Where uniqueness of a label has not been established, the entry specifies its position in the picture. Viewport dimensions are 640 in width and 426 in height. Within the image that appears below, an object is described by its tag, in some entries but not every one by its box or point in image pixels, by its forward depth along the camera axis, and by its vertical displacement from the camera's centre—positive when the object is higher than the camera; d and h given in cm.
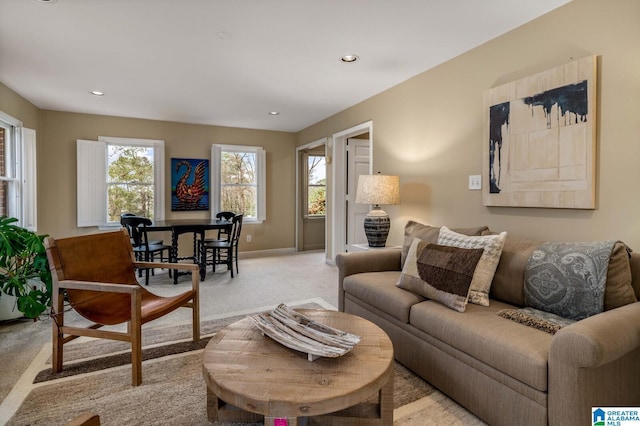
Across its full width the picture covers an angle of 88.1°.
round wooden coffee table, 113 -65
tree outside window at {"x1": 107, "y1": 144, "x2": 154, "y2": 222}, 529 +41
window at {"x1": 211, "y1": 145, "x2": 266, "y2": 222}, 591 +48
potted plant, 222 -43
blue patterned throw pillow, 162 -37
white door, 528 +28
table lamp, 346 +9
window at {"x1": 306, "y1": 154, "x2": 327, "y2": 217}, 679 +46
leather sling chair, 193 -56
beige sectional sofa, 128 -66
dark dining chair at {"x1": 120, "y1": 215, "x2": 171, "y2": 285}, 408 -37
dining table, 420 -28
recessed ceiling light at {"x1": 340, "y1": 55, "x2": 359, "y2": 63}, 305 +139
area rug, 166 -105
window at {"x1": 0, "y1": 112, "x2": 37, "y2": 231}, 391 +42
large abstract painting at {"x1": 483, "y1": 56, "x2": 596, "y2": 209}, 209 +48
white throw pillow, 200 -37
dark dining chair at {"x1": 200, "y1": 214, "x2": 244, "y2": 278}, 447 -52
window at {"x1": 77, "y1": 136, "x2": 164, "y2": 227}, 509 +43
